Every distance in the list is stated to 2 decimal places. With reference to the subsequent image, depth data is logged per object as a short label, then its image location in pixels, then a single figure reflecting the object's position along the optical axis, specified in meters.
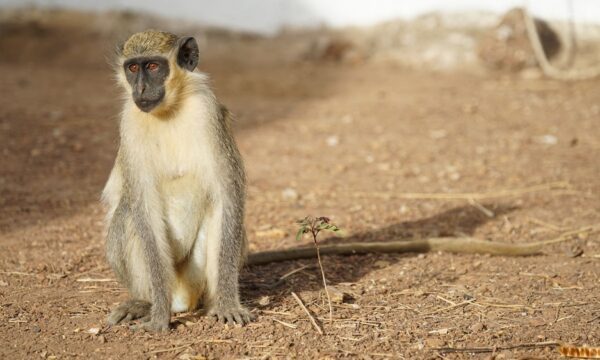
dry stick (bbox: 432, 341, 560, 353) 8.59
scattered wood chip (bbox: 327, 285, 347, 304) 10.05
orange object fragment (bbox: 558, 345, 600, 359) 8.23
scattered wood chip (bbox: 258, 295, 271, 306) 9.99
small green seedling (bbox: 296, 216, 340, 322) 9.62
